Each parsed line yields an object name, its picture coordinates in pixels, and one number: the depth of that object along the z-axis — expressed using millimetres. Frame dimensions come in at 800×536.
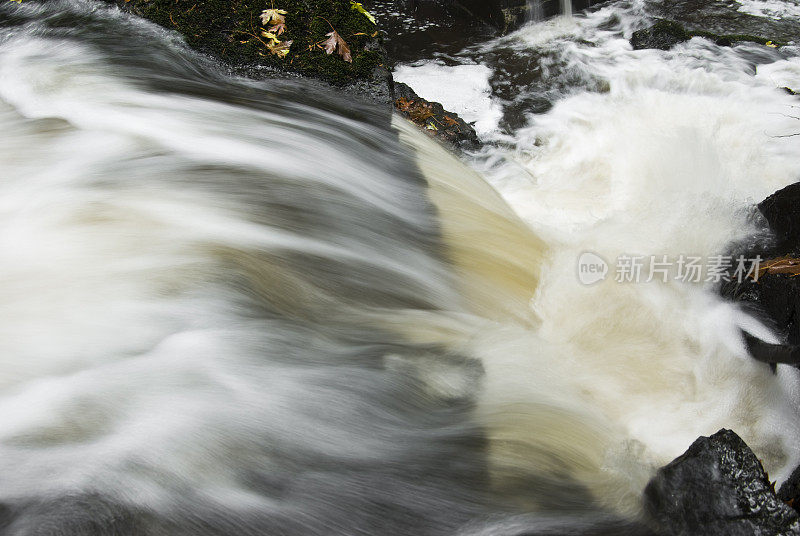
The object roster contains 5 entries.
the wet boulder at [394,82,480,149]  5602
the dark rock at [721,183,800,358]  3719
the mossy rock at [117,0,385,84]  5266
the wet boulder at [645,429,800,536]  2566
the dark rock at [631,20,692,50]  7609
